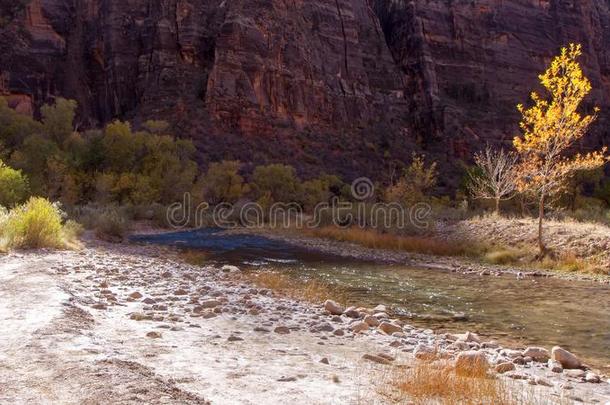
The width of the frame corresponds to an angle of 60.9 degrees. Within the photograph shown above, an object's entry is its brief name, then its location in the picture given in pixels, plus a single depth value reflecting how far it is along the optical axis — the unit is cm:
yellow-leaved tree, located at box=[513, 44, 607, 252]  1723
